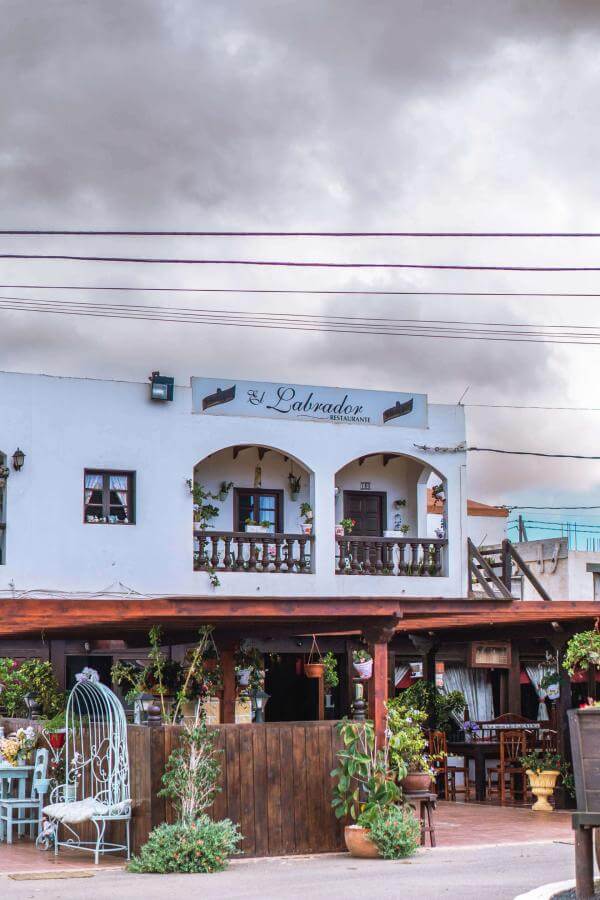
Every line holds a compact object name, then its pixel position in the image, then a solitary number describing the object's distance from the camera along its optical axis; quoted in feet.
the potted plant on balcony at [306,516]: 82.23
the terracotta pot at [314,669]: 70.64
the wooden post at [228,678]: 50.01
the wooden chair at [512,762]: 63.16
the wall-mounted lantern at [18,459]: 73.20
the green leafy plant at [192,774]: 39.17
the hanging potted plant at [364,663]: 46.51
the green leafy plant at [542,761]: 59.41
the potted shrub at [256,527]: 82.17
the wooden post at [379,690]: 42.73
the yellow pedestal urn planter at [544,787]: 58.80
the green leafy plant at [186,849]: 37.81
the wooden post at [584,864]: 26.61
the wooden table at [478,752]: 64.03
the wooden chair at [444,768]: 64.00
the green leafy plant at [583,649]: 55.88
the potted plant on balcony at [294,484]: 84.89
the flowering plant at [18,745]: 46.21
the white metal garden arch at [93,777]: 40.11
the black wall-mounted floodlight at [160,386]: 77.66
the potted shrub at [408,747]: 41.93
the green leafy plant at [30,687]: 53.98
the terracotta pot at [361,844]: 40.65
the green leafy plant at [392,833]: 40.39
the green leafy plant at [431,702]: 67.67
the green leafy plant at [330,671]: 56.34
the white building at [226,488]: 74.38
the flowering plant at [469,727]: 70.90
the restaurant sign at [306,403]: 80.12
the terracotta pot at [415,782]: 42.73
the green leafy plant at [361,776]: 40.75
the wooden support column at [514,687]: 79.56
